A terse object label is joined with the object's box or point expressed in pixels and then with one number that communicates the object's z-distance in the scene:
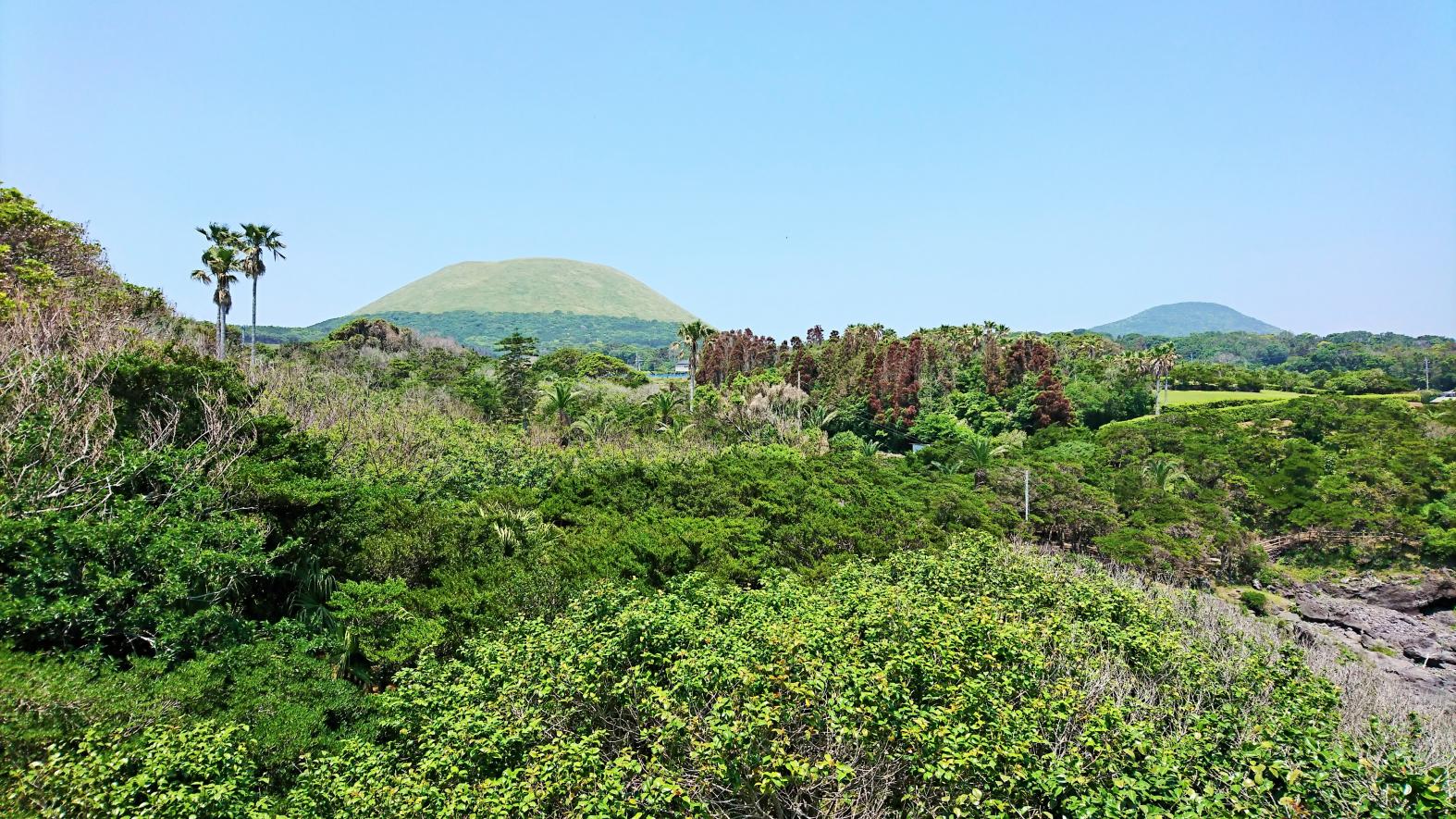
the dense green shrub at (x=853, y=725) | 6.46
